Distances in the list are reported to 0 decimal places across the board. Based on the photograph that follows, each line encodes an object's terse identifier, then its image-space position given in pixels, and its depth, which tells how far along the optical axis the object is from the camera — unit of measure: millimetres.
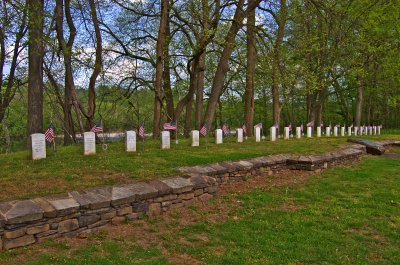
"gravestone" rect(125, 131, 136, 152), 9812
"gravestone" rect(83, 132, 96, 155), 8969
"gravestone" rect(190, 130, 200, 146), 11711
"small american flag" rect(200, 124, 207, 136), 13398
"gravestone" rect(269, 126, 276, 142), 15953
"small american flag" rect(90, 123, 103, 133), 9559
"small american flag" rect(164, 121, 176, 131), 10980
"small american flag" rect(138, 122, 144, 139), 10101
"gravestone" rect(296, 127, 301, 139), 19012
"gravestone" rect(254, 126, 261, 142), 14703
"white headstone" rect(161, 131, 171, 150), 10524
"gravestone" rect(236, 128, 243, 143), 14039
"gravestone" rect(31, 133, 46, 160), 8016
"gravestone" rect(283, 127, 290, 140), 17783
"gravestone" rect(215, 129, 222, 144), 12744
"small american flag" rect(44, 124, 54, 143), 8232
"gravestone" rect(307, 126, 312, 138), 20525
